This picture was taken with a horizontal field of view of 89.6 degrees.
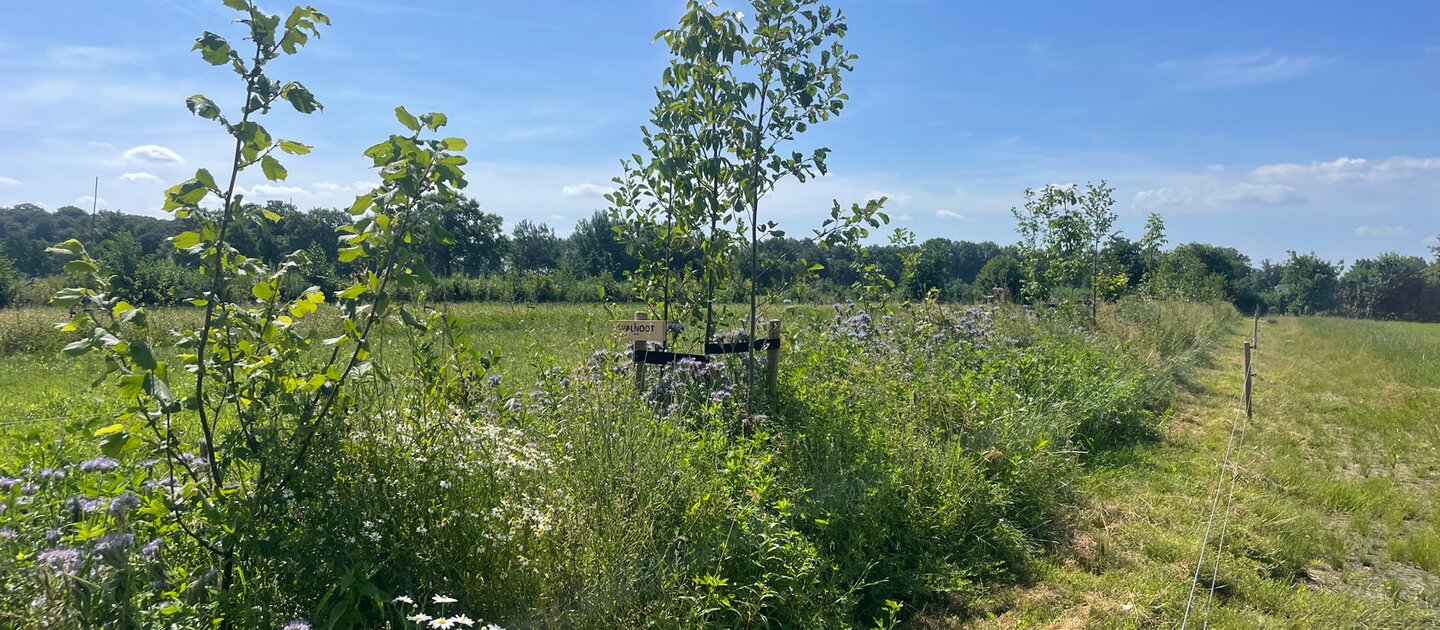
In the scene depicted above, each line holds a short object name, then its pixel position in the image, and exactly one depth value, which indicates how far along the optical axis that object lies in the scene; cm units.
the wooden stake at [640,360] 461
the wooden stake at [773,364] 500
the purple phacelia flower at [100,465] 260
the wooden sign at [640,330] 467
